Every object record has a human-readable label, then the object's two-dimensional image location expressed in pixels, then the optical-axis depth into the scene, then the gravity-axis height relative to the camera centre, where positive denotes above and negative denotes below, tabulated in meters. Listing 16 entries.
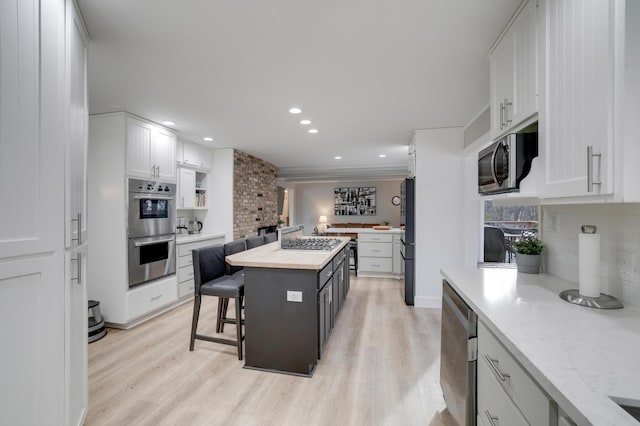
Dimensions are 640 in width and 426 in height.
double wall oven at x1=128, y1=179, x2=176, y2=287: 3.34 -0.23
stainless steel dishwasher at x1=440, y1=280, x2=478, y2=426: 1.34 -0.74
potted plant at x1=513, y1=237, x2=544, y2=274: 1.80 -0.27
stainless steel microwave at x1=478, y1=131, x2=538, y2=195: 1.48 +0.28
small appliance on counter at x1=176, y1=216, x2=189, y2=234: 4.77 -0.22
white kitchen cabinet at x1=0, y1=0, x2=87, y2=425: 1.09 -0.01
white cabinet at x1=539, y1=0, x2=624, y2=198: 0.94 +0.43
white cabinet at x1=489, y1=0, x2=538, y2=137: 1.46 +0.79
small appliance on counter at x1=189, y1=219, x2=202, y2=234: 5.02 -0.26
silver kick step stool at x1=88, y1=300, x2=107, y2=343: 2.95 -1.16
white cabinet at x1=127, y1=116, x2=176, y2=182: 3.35 +0.75
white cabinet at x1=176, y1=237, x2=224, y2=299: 4.03 -0.80
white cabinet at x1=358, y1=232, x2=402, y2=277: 5.57 -0.82
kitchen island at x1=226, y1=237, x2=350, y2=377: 2.30 -0.81
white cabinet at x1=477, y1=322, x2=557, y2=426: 0.82 -0.59
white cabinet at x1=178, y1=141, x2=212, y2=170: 4.46 +0.90
